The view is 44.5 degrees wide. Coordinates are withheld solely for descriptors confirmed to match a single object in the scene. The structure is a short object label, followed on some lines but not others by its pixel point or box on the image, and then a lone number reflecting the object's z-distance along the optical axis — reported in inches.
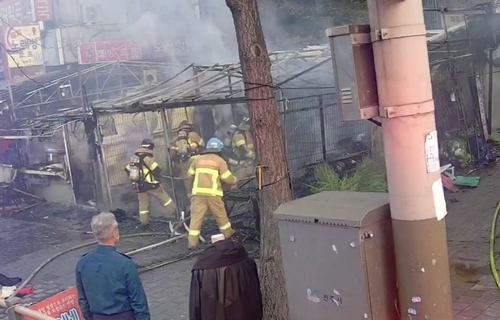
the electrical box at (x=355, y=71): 115.7
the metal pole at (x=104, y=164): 503.5
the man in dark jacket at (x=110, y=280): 173.3
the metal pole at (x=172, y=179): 439.2
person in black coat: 171.0
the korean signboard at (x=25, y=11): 1090.1
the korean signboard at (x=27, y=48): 885.8
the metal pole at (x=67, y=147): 542.6
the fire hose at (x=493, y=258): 234.2
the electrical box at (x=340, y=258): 123.3
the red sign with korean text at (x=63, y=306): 189.3
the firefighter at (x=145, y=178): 447.2
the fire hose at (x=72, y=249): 333.7
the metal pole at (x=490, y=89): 570.9
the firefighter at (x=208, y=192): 366.9
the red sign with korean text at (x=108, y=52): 842.2
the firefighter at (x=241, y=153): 498.9
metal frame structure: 430.0
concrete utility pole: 112.3
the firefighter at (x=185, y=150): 470.3
